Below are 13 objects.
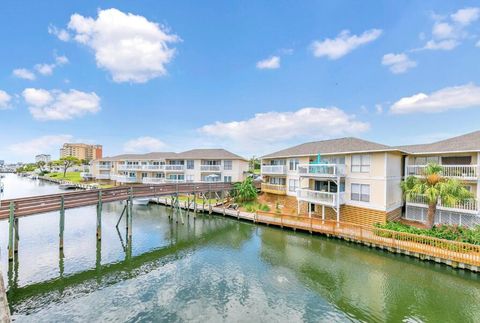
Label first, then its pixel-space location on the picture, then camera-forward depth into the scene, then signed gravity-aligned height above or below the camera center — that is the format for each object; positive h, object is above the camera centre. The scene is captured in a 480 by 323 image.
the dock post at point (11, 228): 15.53 -4.45
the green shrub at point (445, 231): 16.42 -4.94
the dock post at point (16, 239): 16.85 -5.78
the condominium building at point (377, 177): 19.62 -1.20
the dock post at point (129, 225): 22.46 -6.09
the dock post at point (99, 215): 20.95 -4.78
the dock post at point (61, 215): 18.31 -4.21
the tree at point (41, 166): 118.09 -3.38
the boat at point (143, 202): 38.05 -6.49
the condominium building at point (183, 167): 41.72 -1.07
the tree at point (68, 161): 88.35 -0.50
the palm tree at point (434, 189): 17.83 -1.81
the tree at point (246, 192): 34.34 -4.21
